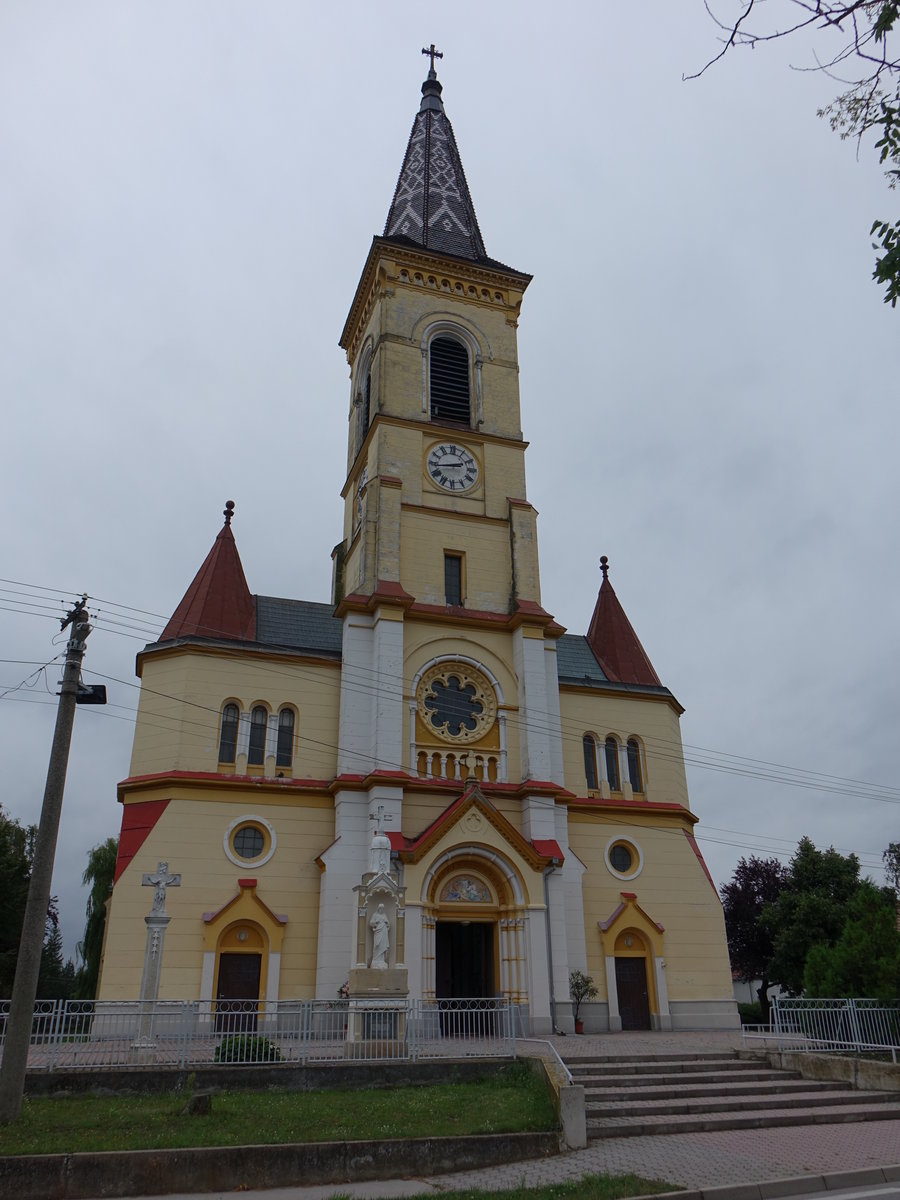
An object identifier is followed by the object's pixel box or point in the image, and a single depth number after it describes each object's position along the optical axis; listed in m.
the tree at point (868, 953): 18.08
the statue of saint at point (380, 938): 18.42
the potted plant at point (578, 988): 24.56
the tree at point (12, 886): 36.22
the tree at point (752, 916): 41.00
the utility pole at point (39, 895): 11.66
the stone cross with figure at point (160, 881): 19.14
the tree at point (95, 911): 34.03
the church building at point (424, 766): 23.66
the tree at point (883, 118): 6.20
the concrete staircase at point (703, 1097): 13.14
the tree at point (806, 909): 35.50
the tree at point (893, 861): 50.77
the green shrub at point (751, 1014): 42.21
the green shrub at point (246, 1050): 14.19
